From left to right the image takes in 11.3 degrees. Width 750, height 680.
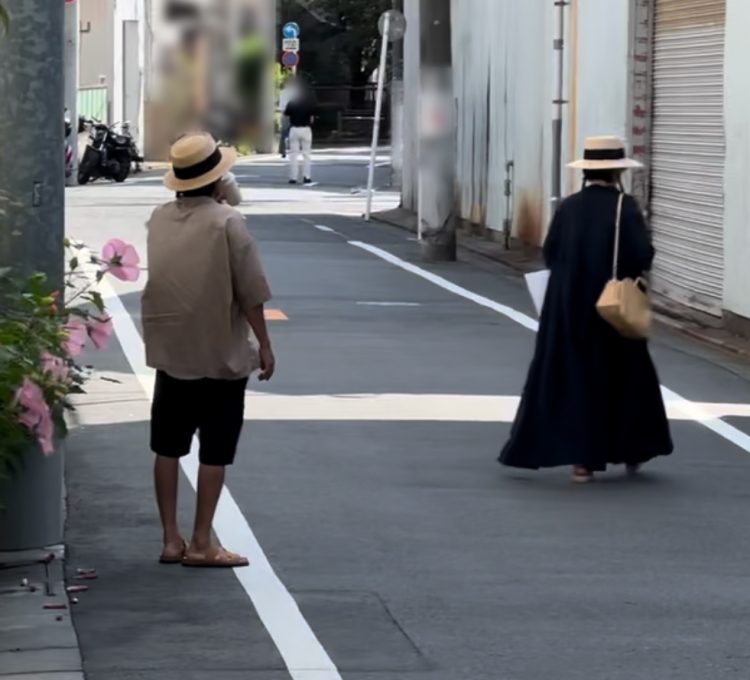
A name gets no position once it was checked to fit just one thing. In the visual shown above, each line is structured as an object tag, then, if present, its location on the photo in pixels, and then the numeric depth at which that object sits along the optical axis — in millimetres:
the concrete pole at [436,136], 43280
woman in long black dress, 18501
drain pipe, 40635
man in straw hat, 14654
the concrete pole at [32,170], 14533
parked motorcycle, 69621
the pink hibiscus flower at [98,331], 13304
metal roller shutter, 32326
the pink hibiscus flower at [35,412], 11882
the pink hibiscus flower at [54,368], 12416
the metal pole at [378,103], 50359
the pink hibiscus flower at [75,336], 12858
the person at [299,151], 66469
